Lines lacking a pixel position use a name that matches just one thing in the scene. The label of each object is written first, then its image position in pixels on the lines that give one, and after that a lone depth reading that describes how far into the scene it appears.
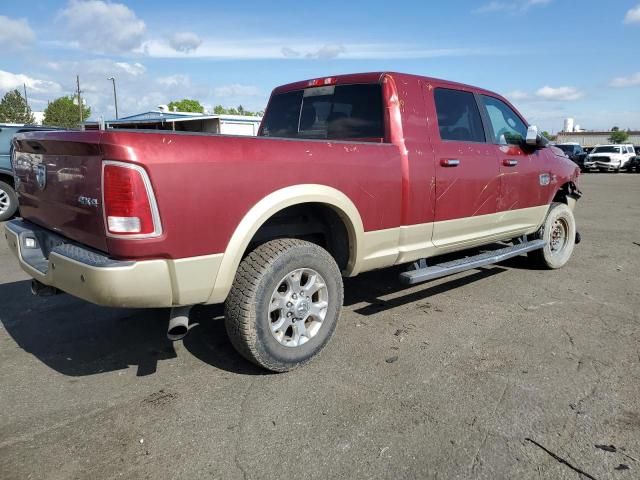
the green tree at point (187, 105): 73.56
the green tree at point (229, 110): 87.16
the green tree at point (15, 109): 66.69
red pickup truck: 2.56
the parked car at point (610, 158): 31.20
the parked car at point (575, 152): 33.53
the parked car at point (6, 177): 9.28
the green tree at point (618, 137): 76.12
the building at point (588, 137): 80.06
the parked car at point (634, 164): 31.73
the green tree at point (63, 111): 68.81
